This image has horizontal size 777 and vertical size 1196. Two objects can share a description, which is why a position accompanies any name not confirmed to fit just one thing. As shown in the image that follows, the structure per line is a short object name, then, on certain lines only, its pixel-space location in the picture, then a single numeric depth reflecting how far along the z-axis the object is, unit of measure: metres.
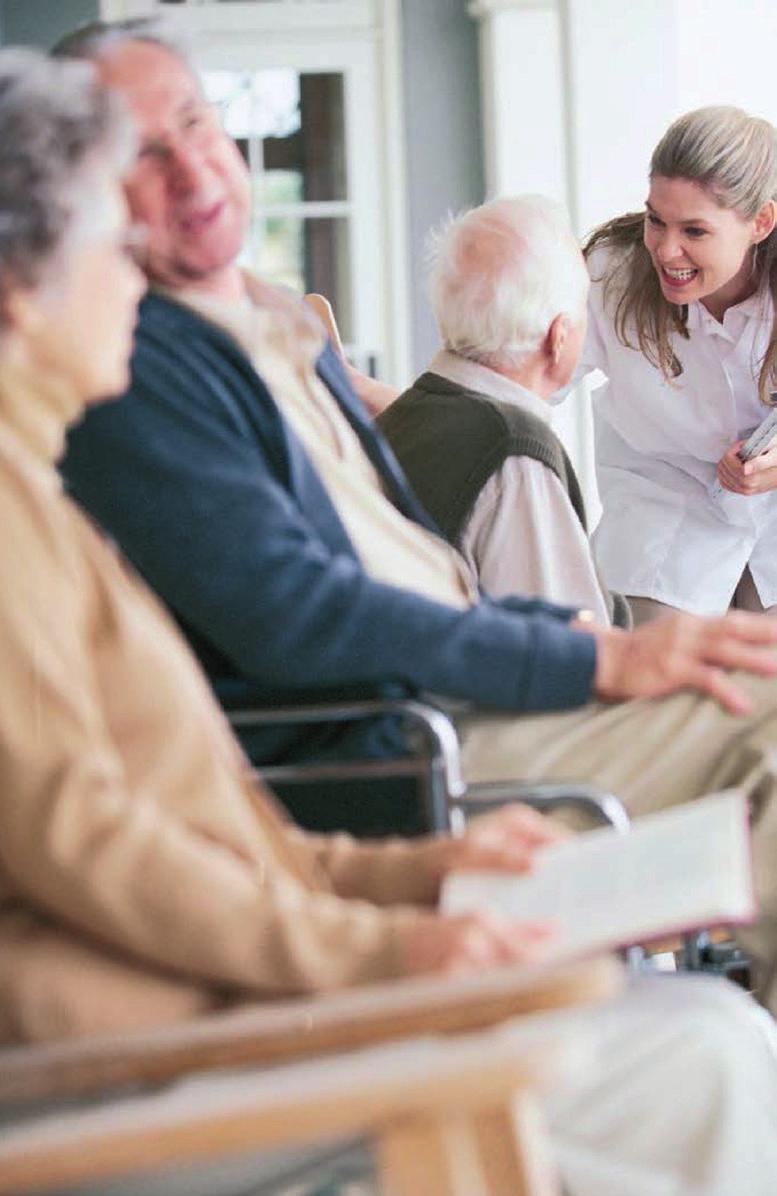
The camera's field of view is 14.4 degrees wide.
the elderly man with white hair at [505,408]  3.62
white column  11.30
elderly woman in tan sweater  1.94
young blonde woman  4.85
